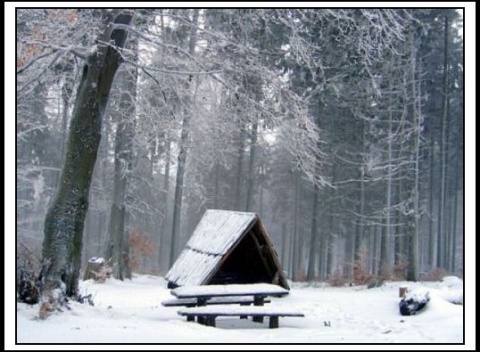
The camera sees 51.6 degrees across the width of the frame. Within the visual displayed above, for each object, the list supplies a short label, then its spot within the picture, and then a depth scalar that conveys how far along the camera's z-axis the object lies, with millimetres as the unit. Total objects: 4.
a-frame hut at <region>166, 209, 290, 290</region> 10922
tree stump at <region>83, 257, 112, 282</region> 18347
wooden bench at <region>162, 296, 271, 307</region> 10156
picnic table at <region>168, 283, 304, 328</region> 9088
